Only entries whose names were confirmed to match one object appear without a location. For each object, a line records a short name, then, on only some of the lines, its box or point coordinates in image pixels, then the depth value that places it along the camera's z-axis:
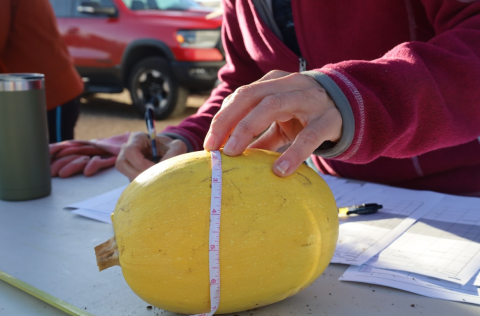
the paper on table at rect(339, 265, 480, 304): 0.94
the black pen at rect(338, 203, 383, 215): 1.35
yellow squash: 0.85
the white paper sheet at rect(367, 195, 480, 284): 1.03
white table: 0.92
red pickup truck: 6.51
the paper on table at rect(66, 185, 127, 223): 1.44
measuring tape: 0.84
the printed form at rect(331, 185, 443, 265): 1.13
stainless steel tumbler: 1.47
